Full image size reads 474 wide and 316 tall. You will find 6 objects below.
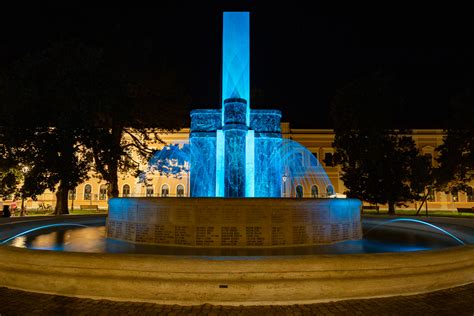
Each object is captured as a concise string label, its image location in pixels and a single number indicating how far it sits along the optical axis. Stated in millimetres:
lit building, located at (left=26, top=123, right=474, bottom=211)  52709
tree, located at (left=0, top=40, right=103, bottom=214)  20250
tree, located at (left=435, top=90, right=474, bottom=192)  37781
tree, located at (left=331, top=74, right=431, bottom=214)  35156
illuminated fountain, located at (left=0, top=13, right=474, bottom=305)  5055
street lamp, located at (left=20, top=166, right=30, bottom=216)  27922
